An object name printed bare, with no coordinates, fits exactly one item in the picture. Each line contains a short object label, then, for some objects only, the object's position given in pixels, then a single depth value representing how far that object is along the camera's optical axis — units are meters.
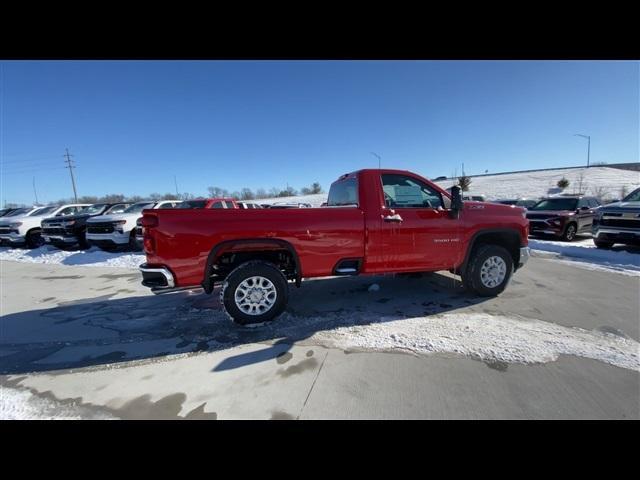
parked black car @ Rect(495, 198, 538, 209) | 17.12
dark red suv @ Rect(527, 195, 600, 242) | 10.45
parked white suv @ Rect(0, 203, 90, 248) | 11.35
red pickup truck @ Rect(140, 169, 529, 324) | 3.40
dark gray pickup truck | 7.24
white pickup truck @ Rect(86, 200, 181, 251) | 9.09
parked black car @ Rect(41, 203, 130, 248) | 10.24
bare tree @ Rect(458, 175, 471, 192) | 42.15
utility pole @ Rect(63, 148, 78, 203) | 44.69
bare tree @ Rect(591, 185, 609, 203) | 33.64
